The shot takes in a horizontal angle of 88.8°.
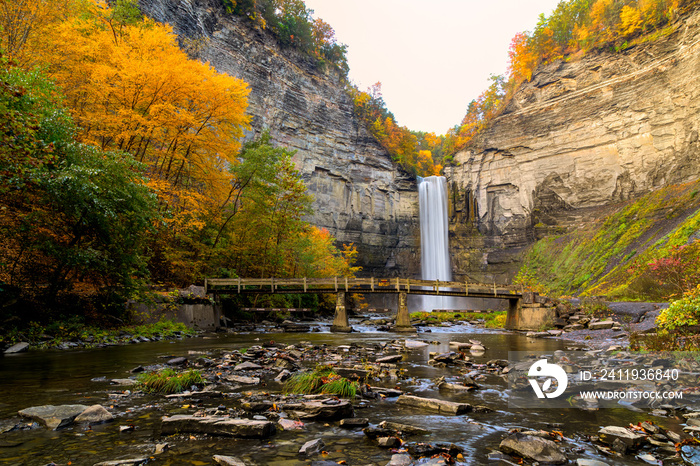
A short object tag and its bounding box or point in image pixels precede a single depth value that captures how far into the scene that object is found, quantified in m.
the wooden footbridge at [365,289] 20.17
